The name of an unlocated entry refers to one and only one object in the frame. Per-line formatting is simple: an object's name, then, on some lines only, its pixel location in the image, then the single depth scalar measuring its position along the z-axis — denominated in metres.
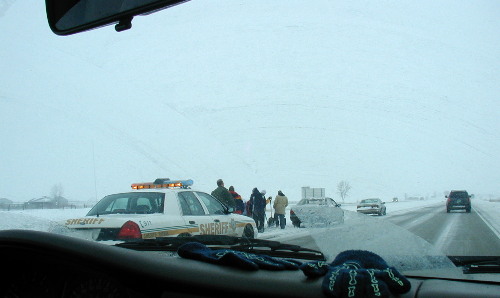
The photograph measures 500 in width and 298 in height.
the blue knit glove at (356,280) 1.65
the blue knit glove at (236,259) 2.11
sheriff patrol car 5.36
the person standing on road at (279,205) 13.94
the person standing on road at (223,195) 10.19
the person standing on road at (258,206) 12.89
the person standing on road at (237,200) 12.24
